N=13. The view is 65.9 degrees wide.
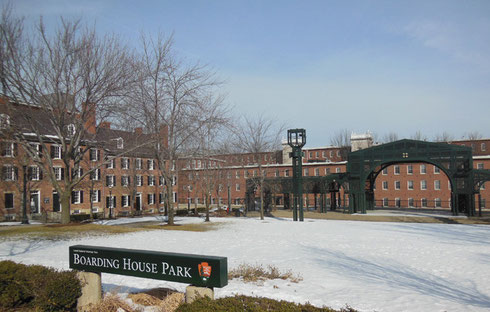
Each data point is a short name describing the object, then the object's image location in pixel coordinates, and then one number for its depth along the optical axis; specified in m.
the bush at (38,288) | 7.27
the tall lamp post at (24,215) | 29.39
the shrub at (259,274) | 10.44
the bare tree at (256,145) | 37.00
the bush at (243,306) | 5.58
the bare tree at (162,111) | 24.08
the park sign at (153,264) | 6.61
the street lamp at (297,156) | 31.41
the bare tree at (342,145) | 81.23
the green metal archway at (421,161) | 35.59
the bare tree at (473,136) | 97.70
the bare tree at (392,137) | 102.06
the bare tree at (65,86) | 20.80
